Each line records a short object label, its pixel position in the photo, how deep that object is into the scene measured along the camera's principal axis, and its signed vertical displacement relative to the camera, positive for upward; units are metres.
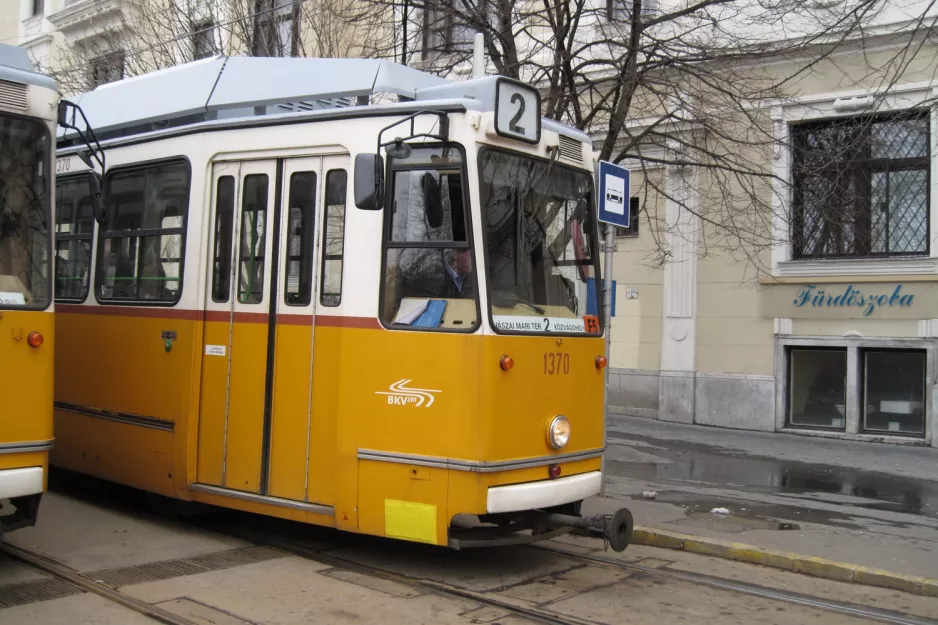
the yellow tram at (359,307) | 6.23 +0.20
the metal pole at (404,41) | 11.69 +3.94
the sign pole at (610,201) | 7.55 +1.22
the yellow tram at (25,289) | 5.66 +0.22
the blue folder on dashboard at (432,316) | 6.28 +0.15
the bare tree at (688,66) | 11.17 +3.69
